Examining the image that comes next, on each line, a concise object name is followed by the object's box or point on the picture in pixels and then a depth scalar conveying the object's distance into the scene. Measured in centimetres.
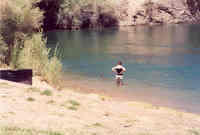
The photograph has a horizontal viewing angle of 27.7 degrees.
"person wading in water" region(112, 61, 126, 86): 2731
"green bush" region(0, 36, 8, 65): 2300
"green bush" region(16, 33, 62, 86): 2256
